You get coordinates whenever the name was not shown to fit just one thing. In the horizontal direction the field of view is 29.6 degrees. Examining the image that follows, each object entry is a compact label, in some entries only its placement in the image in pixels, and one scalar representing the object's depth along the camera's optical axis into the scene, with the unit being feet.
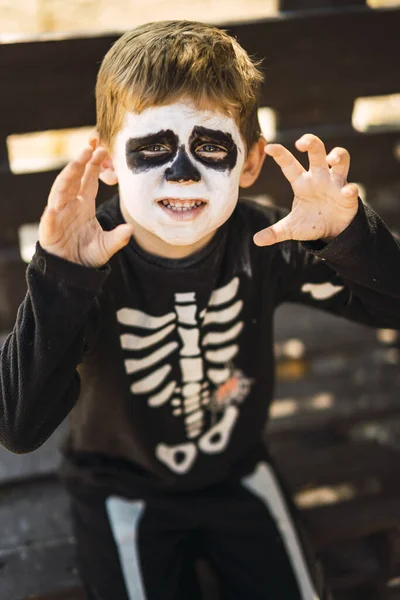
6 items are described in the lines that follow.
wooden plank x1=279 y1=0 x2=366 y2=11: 5.06
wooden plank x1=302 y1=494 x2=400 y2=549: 4.82
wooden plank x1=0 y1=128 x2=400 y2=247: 5.02
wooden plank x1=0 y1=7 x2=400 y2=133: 4.72
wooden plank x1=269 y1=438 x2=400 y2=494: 5.17
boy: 3.34
